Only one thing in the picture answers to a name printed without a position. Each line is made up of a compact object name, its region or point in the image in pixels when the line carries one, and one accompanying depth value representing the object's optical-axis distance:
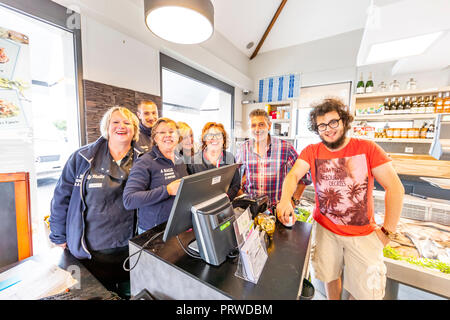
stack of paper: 0.74
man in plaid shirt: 1.63
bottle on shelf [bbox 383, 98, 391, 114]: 2.68
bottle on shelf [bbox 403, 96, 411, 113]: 2.54
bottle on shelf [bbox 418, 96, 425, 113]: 2.44
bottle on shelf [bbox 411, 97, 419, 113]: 2.48
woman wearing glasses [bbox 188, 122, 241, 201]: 1.63
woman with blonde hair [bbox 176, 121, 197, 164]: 1.62
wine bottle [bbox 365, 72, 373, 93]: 2.94
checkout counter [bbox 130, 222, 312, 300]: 0.63
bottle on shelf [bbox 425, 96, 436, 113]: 2.40
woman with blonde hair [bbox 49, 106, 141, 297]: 1.17
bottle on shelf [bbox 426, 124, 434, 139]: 2.45
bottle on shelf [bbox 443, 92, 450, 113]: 2.30
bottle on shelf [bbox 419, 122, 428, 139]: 2.52
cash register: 0.70
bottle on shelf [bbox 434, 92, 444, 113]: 2.35
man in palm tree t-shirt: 1.13
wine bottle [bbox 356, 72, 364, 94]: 2.92
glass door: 1.32
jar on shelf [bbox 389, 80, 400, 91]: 2.71
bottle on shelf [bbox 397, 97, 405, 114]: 2.58
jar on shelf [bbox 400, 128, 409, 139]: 2.62
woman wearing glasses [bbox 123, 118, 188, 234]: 1.03
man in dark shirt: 1.92
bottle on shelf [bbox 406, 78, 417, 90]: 2.64
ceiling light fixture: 1.00
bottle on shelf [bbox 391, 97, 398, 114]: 2.64
